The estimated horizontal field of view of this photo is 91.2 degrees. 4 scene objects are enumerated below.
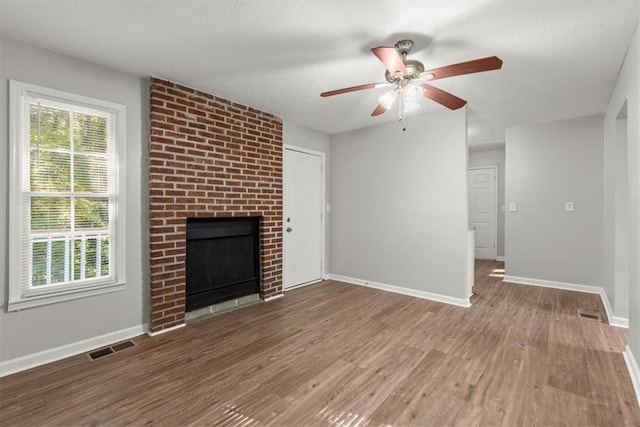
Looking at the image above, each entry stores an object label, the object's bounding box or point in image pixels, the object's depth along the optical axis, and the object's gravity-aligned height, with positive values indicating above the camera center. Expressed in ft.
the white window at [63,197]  7.47 +0.42
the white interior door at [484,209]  22.15 +0.30
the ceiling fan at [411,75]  6.19 +3.08
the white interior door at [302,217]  14.62 -0.21
